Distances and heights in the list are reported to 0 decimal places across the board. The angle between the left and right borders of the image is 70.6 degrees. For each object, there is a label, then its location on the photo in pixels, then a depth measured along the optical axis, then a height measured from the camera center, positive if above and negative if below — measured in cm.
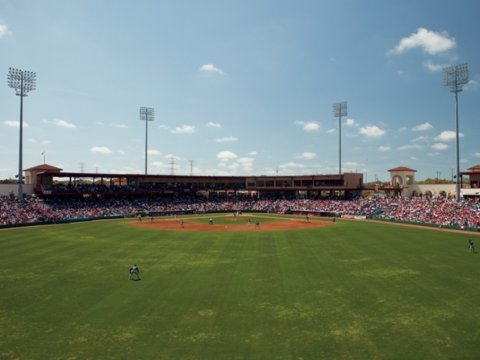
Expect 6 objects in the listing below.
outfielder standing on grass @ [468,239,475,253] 3219 -534
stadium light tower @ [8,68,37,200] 6425 +1920
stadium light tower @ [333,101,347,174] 8998 +2069
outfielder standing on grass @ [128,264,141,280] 2341 -576
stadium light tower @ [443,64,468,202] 5930 +1907
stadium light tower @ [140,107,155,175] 10019 +2129
